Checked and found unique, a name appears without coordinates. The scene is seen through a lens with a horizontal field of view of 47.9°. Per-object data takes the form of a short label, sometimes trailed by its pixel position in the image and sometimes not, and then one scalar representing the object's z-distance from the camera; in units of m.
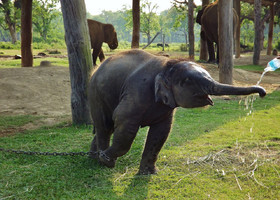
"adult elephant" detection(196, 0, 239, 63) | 14.04
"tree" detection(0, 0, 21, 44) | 35.94
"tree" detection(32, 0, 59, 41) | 52.09
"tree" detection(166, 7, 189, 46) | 21.97
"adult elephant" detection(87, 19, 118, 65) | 14.86
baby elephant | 3.12
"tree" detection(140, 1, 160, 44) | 56.94
